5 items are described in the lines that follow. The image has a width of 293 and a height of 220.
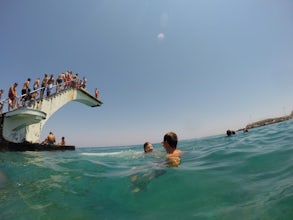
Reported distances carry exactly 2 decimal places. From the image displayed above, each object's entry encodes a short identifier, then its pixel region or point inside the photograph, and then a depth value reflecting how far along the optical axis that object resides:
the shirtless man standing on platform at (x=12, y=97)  14.00
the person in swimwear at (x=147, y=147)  9.67
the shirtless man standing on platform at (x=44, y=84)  16.93
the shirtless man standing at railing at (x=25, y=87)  15.07
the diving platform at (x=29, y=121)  13.70
